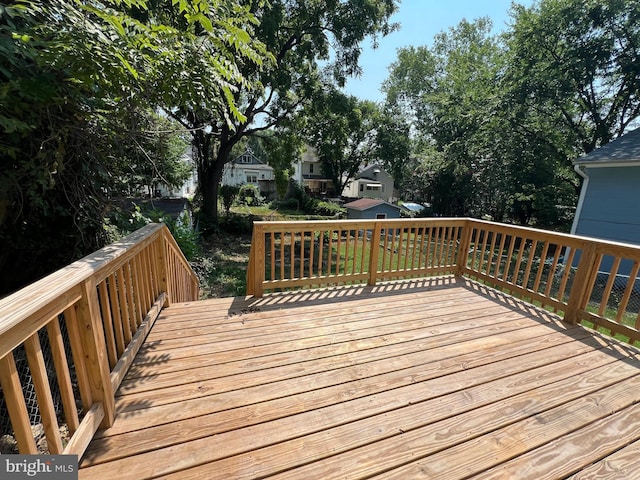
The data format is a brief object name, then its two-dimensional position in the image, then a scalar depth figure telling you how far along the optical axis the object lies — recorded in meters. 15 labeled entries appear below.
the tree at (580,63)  8.32
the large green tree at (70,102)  1.92
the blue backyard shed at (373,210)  16.64
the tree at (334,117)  9.70
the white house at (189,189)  14.86
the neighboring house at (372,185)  32.06
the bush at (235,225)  13.28
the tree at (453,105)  11.76
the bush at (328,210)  19.00
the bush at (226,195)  15.37
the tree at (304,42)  7.62
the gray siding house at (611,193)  6.43
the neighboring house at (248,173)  30.59
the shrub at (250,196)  21.84
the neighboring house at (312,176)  31.38
